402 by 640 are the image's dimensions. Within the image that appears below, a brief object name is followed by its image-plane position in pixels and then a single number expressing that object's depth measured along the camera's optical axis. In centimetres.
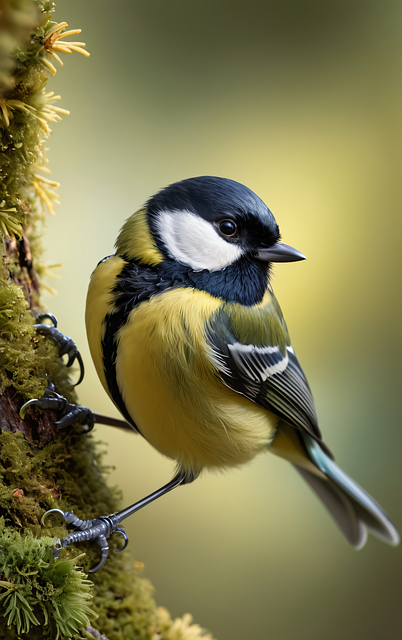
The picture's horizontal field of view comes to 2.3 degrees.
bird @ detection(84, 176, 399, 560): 234
